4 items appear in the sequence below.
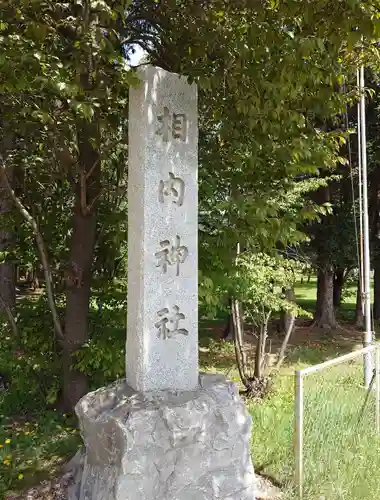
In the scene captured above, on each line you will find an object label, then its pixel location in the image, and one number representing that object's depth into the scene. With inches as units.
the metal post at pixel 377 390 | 190.4
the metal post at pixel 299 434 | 149.7
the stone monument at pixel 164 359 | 131.0
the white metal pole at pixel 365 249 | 291.7
